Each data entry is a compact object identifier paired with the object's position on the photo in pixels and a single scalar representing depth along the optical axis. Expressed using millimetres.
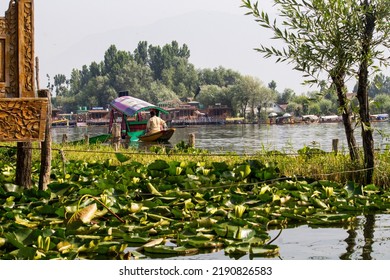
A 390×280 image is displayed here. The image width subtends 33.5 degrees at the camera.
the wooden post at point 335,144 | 15784
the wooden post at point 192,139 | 19112
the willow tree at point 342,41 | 10078
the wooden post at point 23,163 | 9719
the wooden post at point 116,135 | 20169
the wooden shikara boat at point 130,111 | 37219
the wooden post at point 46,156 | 9477
